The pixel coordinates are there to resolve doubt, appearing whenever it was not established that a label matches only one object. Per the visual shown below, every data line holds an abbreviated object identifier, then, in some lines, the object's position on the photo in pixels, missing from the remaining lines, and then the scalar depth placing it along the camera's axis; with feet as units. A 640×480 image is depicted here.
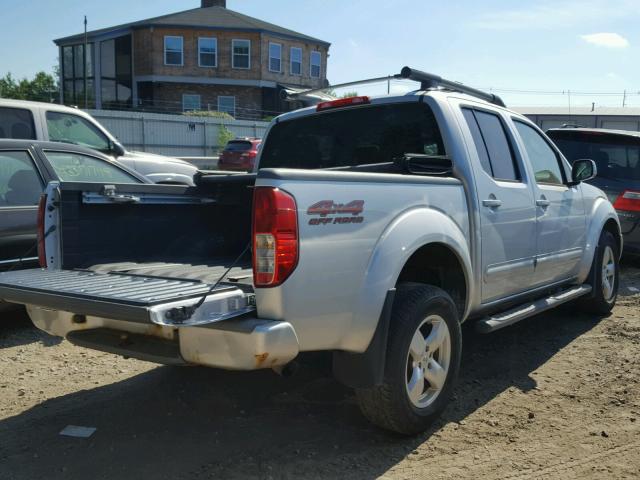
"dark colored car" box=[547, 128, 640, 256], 27.22
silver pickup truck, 9.75
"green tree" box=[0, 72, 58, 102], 188.10
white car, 26.45
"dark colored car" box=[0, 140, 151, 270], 17.74
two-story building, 124.36
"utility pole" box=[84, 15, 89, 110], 128.26
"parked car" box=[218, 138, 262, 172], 75.46
